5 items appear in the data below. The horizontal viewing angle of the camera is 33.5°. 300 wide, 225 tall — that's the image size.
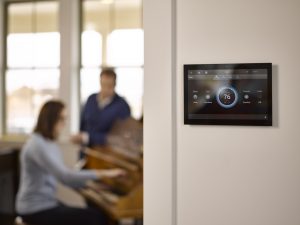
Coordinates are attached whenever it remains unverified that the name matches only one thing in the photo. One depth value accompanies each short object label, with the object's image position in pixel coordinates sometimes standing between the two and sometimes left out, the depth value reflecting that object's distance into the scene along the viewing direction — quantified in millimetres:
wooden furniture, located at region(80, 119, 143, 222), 3170
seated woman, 3098
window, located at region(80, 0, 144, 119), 5176
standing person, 3902
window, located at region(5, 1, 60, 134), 5484
